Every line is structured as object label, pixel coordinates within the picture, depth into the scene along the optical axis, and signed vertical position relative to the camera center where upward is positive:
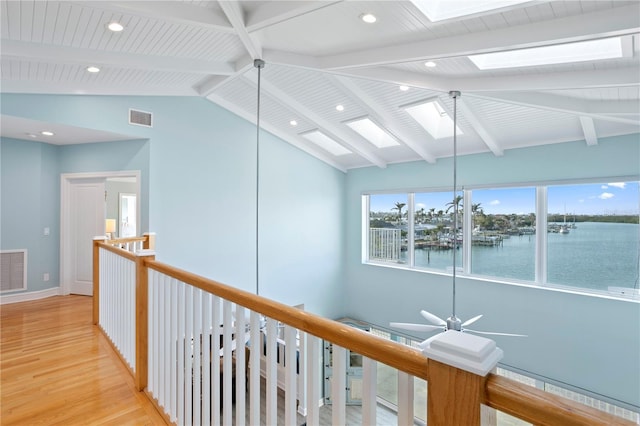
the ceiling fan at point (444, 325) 3.86 -1.32
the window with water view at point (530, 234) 5.02 -0.36
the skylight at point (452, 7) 2.63 +1.69
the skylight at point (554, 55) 3.06 +1.58
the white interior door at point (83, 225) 5.64 -0.21
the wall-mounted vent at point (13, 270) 5.12 -0.89
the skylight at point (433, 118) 5.29 +1.58
